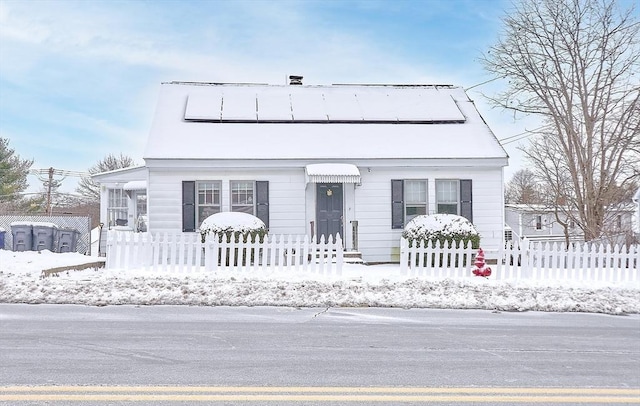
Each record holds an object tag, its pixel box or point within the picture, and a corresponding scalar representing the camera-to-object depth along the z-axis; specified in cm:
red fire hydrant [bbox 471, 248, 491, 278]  1423
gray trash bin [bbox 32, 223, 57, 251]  1945
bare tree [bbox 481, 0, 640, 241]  2294
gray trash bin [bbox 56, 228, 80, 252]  1992
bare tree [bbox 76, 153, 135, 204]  6176
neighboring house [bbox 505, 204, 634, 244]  2167
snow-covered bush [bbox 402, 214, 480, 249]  1611
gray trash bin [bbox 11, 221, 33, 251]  1936
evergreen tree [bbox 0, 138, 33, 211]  4512
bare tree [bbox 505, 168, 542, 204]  4248
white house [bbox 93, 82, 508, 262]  1723
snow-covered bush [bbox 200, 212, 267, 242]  1573
